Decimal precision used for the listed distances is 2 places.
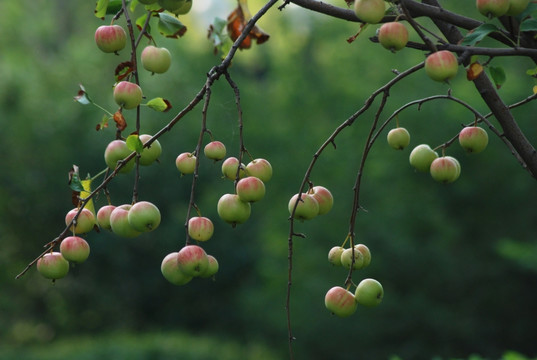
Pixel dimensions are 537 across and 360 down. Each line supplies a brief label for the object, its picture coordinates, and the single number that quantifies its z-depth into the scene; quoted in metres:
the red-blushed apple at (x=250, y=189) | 2.90
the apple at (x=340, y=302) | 2.96
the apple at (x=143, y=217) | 2.89
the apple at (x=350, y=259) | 2.98
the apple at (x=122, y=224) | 2.91
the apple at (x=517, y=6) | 2.83
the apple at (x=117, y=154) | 2.95
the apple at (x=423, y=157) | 3.04
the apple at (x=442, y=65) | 2.81
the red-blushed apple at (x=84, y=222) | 2.92
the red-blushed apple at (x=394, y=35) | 2.82
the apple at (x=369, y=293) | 2.96
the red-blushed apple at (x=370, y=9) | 2.82
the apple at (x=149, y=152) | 2.95
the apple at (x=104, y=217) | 2.94
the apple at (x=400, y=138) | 3.06
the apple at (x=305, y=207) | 2.96
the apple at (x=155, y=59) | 2.99
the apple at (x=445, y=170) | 3.00
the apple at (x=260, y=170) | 2.97
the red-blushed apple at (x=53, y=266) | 2.90
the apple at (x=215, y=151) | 2.99
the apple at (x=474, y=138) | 2.99
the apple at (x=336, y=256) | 3.01
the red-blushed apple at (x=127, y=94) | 2.92
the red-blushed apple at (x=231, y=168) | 2.99
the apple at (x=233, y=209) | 2.92
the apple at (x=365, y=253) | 2.99
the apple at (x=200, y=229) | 2.91
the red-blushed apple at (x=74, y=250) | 2.90
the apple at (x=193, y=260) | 2.87
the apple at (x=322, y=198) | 3.01
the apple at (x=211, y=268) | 2.89
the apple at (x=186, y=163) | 2.99
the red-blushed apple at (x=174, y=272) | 2.90
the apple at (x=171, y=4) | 2.89
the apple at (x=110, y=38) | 2.96
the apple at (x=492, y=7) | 2.81
